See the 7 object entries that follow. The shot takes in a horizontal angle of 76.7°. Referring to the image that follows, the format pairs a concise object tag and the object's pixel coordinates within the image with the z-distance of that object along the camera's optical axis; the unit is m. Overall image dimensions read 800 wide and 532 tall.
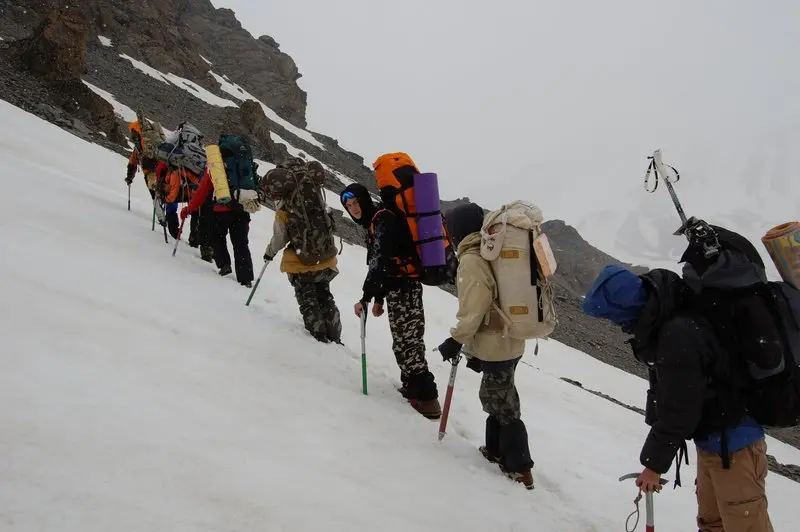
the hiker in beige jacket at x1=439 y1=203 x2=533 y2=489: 4.24
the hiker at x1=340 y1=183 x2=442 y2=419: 5.00
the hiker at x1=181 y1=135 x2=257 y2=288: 7.77
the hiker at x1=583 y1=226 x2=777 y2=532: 2.97
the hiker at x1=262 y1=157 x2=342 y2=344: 6.10
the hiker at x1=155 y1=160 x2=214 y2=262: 9.31
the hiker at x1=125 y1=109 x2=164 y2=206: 10.72
